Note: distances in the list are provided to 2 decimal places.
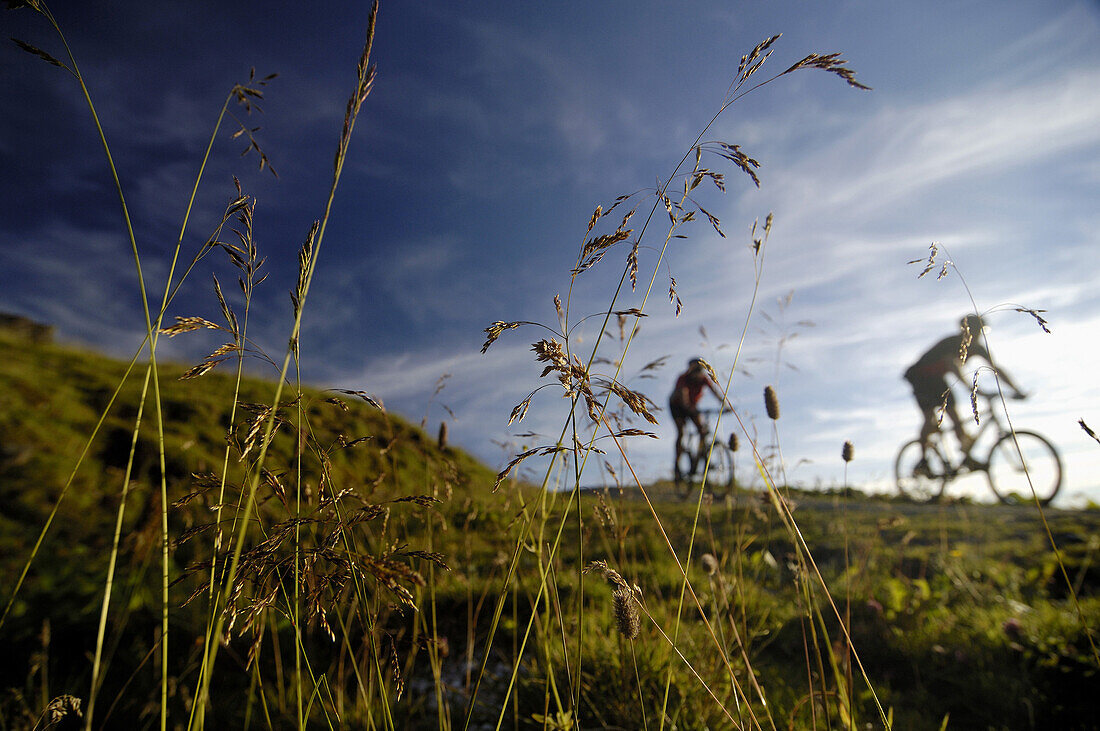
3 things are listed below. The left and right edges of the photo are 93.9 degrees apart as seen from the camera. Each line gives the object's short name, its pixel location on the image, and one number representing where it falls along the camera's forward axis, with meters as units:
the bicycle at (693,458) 9.80
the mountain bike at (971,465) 8.83
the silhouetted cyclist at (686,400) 10.33
